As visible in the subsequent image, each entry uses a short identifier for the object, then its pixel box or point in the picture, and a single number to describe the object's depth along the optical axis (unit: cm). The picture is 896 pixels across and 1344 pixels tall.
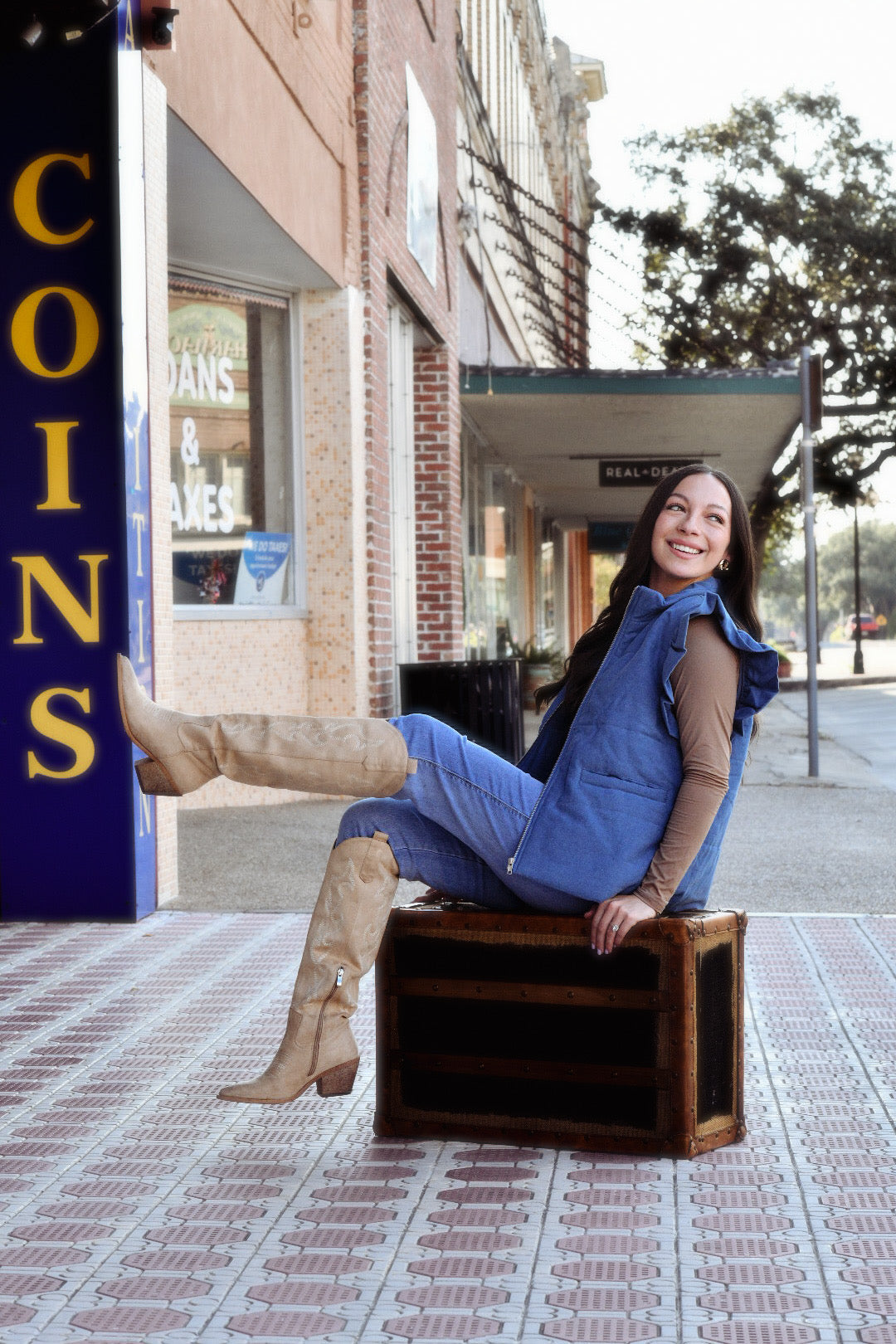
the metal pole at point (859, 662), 3962
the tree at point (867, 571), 12162
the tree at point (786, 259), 3089
